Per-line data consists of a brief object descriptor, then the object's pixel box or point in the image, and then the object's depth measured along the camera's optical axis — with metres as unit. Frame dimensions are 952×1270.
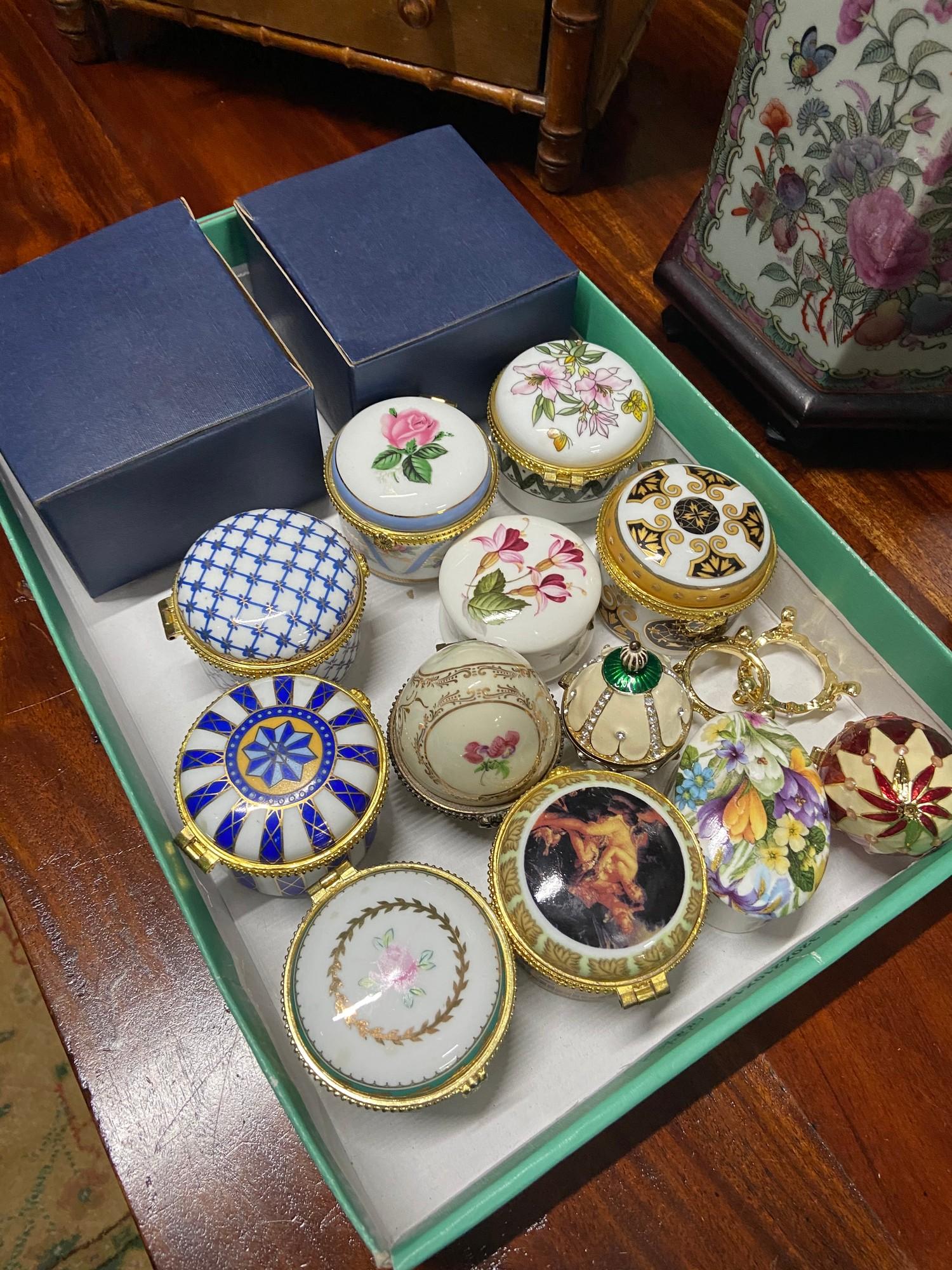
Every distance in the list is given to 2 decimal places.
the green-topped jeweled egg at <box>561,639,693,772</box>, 0.27
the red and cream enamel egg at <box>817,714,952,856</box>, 0.26
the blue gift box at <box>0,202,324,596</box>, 0.29
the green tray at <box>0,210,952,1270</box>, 0.23
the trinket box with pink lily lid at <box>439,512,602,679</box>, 0.28
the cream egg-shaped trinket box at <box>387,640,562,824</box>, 0.25
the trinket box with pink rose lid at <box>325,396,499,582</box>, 0.30
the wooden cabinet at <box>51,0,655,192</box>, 0.40
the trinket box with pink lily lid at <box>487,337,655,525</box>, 0.31
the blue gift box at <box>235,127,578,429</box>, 0.32
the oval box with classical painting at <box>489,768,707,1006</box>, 0.24
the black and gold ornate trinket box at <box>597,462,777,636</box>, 0.29
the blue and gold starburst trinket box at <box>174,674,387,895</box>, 0.25
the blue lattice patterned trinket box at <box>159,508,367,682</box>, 0.27
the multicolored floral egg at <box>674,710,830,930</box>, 0.25
